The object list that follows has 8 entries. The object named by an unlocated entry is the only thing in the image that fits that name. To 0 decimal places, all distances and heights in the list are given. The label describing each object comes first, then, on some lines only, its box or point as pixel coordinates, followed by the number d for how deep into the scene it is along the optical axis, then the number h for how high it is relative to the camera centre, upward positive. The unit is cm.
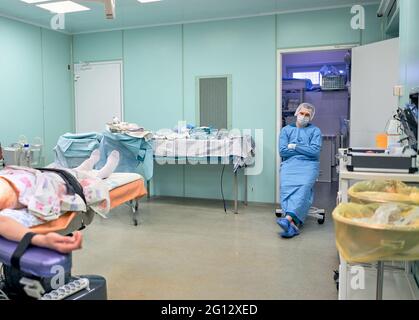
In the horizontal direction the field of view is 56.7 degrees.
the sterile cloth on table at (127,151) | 436 -27
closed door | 602 +52
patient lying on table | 195 -38
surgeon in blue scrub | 400 -46
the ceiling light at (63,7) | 481 +153
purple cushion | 154 -54
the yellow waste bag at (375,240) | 146 -44
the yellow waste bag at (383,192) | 186 -34
